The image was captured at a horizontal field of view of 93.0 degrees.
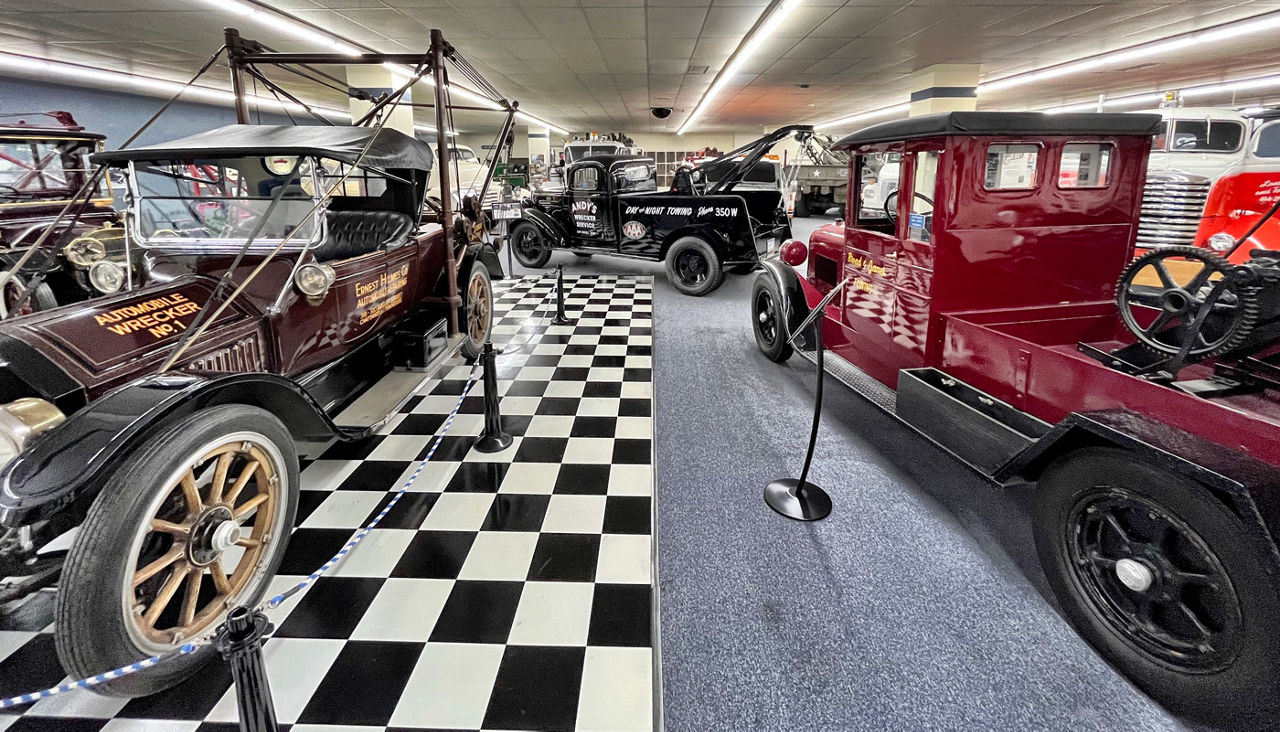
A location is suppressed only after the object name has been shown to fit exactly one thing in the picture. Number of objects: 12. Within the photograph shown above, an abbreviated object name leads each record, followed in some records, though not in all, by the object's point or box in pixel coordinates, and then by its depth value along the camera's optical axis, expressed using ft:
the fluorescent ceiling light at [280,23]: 22.21
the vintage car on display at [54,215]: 12.85
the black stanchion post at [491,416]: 11.51
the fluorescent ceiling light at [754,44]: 23.76
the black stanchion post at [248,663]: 4.40
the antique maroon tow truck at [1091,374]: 5.56
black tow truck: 25.11
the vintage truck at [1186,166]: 20.62
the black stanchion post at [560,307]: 20.30
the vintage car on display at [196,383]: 5.63
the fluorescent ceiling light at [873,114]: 58.52
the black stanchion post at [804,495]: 9.36
